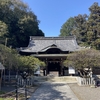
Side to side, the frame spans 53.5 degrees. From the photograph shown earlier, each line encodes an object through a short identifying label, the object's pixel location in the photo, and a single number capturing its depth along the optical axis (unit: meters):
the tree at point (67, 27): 34.64
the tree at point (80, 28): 24.43
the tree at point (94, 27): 20.10
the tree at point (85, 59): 9.20
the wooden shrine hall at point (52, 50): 14.86
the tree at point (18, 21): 17.26
